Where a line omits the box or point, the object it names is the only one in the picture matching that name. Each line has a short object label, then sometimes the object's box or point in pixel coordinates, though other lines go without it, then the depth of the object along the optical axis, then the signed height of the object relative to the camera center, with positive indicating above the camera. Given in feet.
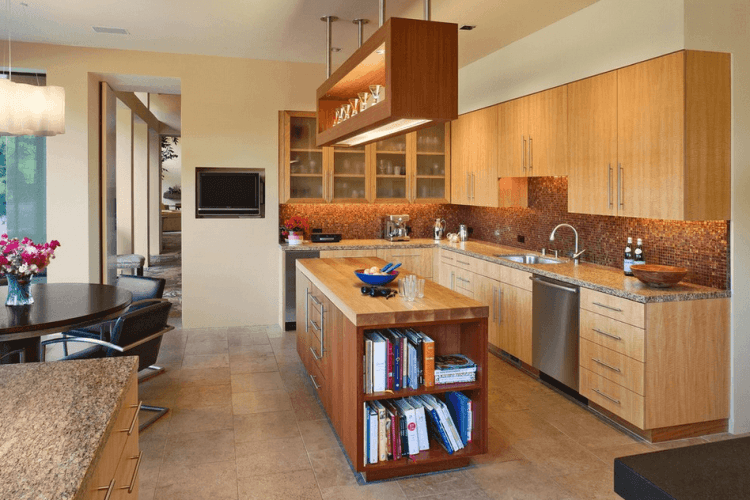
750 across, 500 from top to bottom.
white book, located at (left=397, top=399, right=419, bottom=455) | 9.89 -3.32
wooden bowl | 11.46 -0.77
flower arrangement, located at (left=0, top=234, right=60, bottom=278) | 11.56 -0.42
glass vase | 11.74 -1.11
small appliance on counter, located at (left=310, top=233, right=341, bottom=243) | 21.65 +0.00
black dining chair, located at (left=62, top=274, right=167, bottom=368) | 15.51 -1.36
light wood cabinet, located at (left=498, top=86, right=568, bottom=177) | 15.30 +2.97
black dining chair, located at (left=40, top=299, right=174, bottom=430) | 11.21 -2.05
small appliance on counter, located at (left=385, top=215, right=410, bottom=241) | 22.70 +0.40
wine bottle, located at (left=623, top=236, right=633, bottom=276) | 13.46 -0.54
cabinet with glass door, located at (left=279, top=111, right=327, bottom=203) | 21.43 +2.88
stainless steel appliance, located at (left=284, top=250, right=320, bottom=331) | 20.75 -1.55
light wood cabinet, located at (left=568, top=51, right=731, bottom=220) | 11.35 +2.08
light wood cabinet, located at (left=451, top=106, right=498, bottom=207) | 19.25 +2.84
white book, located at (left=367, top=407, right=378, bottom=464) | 9.73 -3.40
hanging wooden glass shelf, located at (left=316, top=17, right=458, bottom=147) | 9.59 +2.83
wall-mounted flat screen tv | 20.92 +1.67
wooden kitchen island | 9.64 -2.06
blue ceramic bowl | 11.90 -0.85
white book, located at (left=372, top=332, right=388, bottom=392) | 9.80 -2.19
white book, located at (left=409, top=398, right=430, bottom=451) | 9.96 -3.30
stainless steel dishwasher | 13.32 -2.25
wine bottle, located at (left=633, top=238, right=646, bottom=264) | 13.50 -0.42
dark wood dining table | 10.33 -1.47
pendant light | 12.28 +2.80
